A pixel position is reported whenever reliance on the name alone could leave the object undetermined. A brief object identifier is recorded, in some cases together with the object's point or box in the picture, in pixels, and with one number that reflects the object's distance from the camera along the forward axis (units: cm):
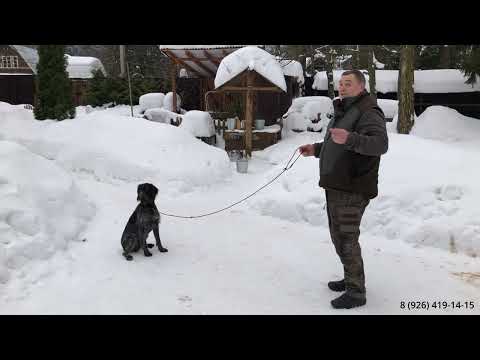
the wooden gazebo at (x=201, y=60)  1565
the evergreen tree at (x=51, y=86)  1213
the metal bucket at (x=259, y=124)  1532
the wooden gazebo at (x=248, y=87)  1299
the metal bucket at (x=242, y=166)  1065
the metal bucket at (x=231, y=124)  1478
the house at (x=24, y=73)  2702
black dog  454
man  321
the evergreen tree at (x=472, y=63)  1312
